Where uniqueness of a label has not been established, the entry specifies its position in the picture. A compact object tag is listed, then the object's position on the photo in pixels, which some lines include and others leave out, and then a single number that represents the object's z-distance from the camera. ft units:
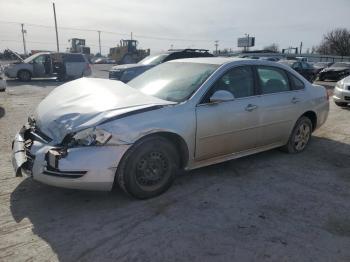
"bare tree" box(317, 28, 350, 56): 237.25
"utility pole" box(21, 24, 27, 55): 203.00
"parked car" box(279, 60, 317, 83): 68.88
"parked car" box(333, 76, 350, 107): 33.04
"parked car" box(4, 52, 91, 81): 62.95
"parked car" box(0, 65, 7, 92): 35.14
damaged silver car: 11.59
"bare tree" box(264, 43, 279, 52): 310.16
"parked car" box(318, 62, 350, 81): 77.61
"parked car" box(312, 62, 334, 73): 102.17
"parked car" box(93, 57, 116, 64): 167.26
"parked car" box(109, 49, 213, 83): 39.91
